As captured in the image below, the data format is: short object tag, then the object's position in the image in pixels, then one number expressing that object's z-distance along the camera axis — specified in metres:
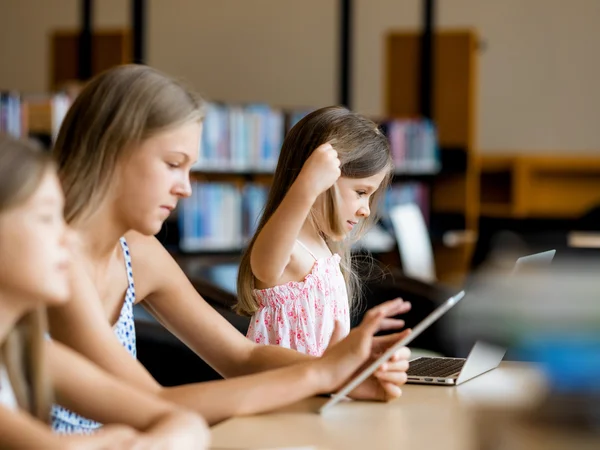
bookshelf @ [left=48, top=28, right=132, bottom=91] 9.10
